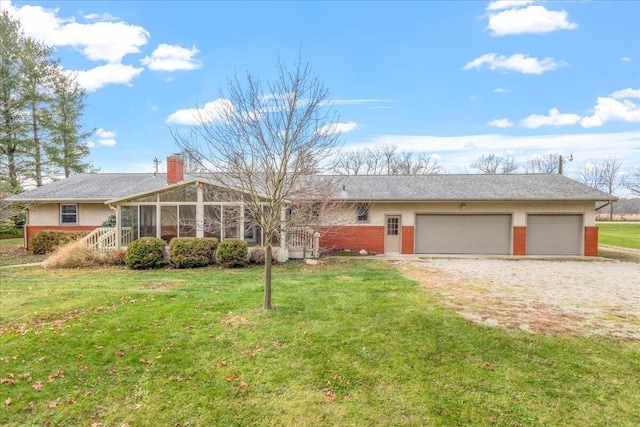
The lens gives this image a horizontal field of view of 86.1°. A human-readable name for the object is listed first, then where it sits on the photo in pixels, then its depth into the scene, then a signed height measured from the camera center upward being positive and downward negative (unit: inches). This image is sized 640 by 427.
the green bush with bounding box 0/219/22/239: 874.8 -64.8
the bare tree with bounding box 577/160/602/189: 2186.3 +236.4
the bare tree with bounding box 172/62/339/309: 272.5 +64.7
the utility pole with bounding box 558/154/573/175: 1091.5 +157.4
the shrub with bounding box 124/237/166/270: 468.1 -63.3
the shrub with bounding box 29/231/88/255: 627.2 -59.2
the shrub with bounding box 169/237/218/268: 473.7 -60.7
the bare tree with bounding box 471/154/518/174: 1908.2 +256.0
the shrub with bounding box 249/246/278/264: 496.1 -67.5
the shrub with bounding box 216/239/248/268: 474.6 -63.2
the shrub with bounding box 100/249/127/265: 497.7 -71.5
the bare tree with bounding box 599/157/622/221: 2129.3 +230.2
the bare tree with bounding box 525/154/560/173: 2096.3 +286.9
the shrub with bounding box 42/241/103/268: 475.5 -71.0
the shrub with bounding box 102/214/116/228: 603.5 -26.7
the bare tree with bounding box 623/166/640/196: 1702.8 +156.3
